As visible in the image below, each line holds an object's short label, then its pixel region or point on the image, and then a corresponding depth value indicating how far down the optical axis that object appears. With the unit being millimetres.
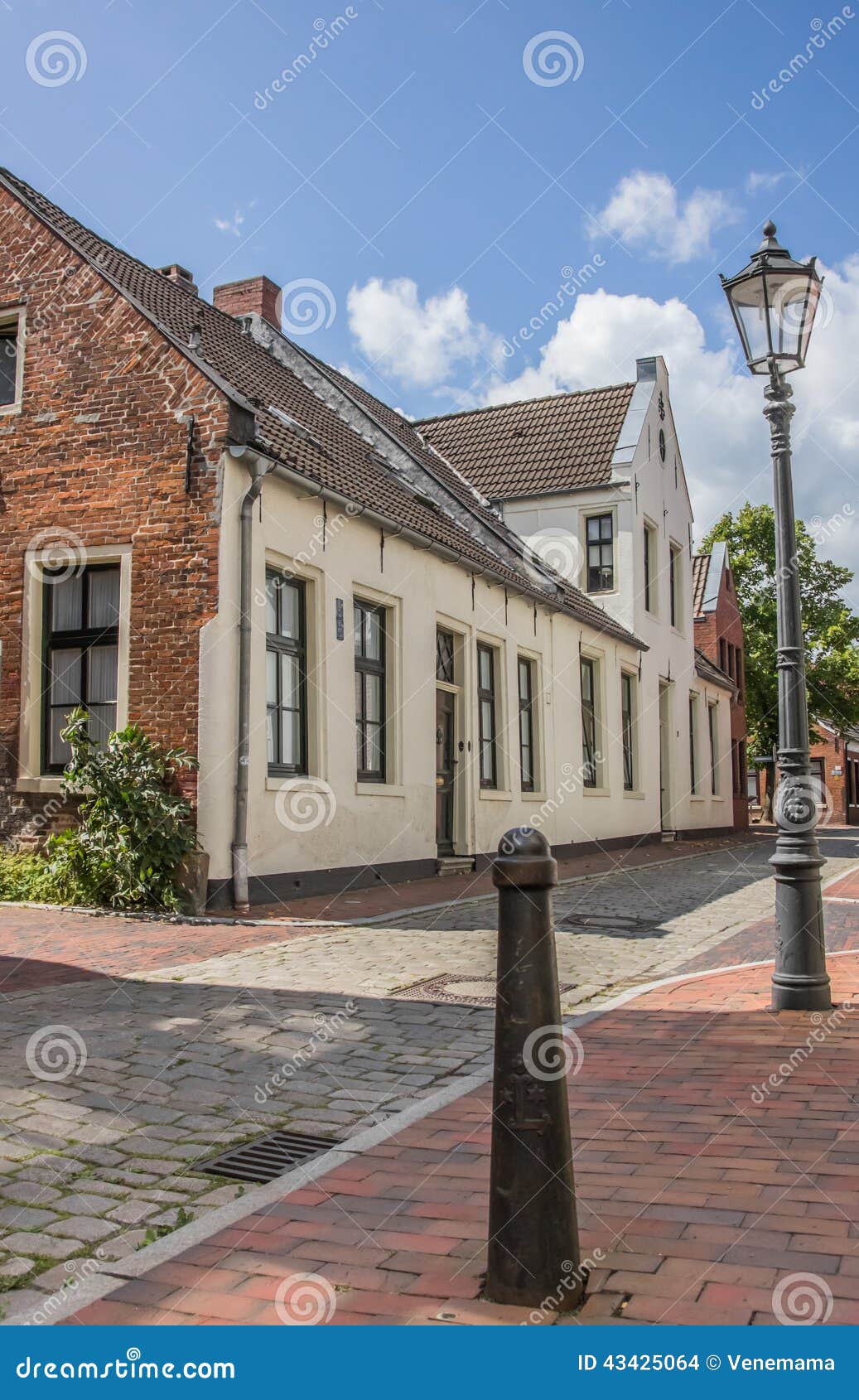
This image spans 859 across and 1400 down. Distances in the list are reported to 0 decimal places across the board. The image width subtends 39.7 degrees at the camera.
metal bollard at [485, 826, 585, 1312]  2908
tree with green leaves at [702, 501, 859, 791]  42219
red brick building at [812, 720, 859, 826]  56844
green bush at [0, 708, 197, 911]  10719
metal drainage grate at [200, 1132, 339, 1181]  4141
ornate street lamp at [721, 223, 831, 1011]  6719
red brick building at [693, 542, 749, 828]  35656
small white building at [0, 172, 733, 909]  11414
